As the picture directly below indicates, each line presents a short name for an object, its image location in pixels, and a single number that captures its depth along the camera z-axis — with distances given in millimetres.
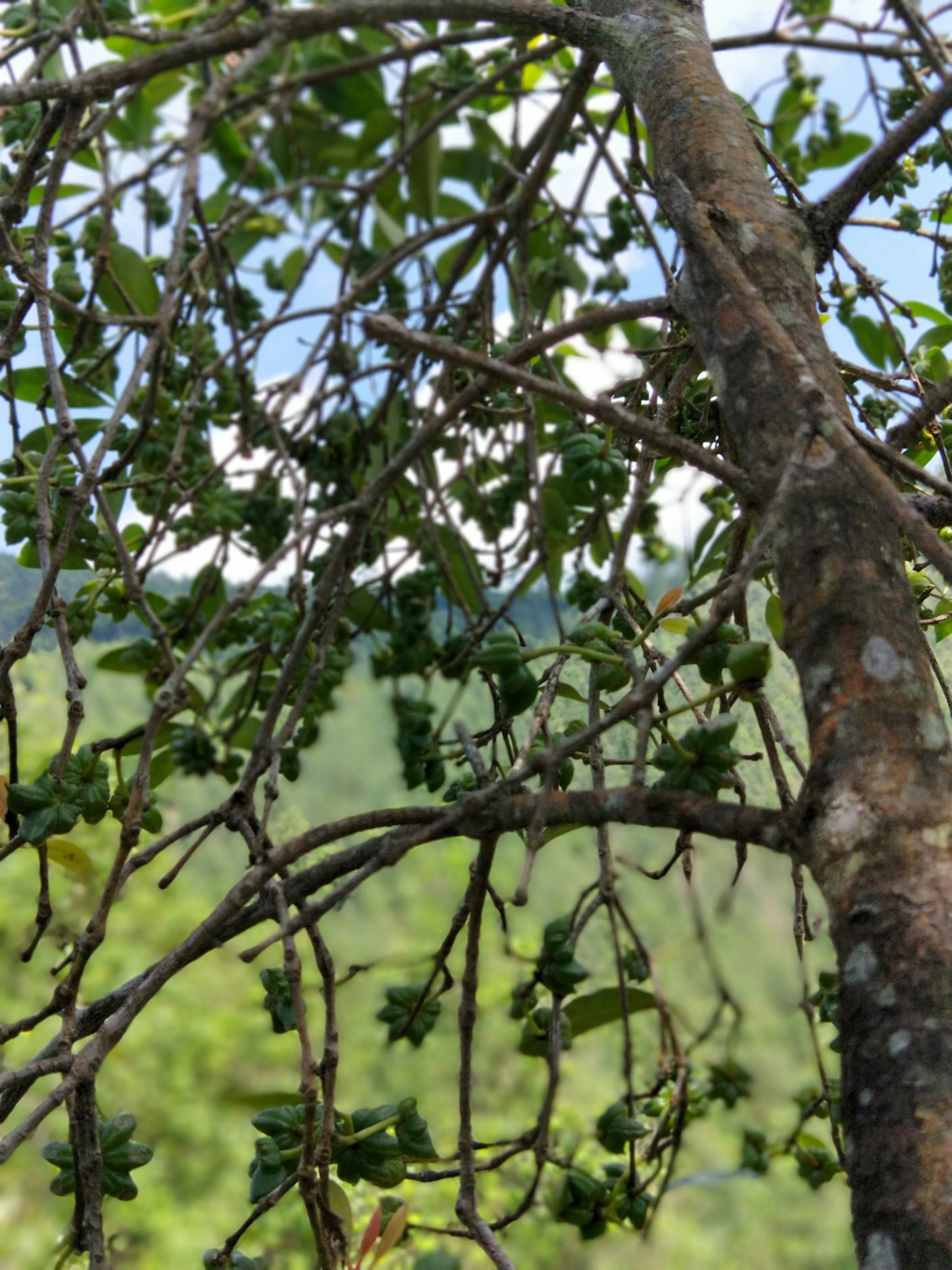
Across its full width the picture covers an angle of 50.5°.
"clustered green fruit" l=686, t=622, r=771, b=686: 426
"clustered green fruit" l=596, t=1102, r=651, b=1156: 678
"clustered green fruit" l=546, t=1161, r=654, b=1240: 689
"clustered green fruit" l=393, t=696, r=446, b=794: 894
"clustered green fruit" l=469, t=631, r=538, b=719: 498
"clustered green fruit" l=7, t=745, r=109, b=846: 568
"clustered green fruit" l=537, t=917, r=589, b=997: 638
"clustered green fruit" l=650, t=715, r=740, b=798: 408
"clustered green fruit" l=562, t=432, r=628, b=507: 745
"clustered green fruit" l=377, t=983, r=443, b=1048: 663
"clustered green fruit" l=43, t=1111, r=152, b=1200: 507
